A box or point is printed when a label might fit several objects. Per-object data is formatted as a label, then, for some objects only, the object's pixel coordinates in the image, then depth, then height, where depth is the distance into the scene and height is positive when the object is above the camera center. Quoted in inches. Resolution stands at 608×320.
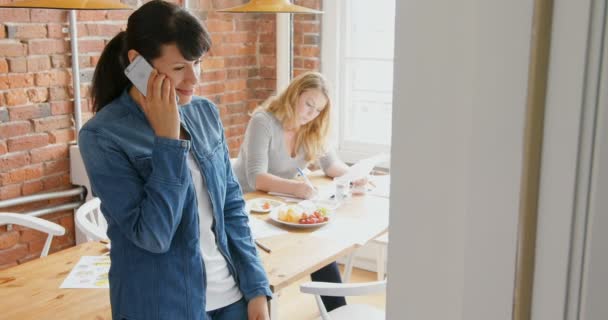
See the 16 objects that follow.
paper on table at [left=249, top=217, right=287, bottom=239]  99.2 -28.1
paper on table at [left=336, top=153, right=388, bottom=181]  119.1 -22.6
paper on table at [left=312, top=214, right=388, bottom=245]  99.6 -28.4
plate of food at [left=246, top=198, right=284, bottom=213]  110.8 -27.1
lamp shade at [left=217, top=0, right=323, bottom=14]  100.5 +5.5
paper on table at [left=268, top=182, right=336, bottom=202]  118.6 -27.2
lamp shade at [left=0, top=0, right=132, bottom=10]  73.2 +4.1
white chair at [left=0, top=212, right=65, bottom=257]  103.3 -28.0
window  155.9 -5.8
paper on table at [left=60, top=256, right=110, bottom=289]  79.6 -28.6
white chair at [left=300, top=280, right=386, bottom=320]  81.1 -29.7
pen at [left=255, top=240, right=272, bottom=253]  91.6 -27.9
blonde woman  121.0 -18.5
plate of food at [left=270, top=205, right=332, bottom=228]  102.4 -26.9
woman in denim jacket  59.1 -12.6
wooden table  72.9 -28.7
